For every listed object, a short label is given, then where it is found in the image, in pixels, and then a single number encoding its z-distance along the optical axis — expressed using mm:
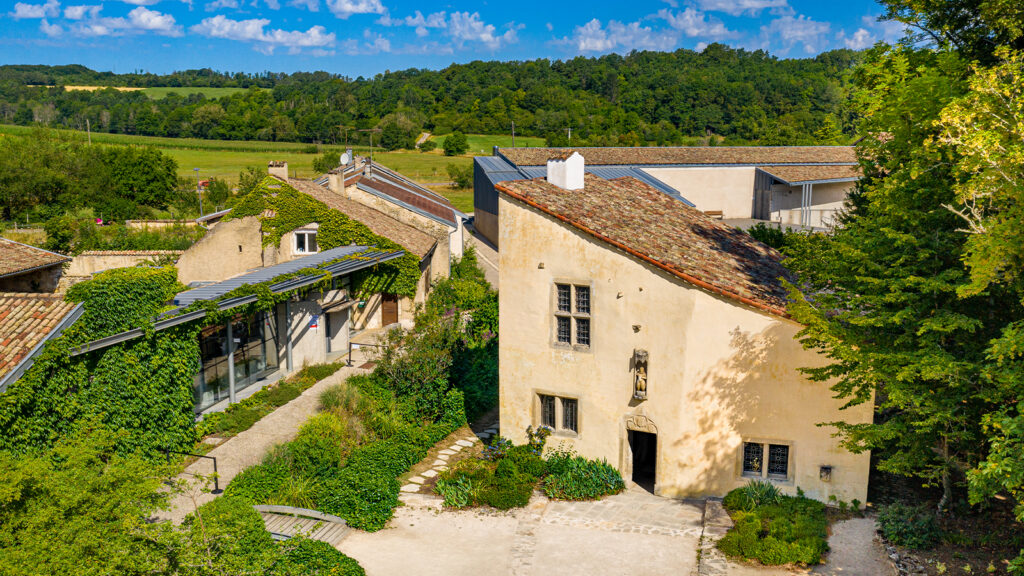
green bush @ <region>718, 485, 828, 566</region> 15109
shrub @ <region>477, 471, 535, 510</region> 18094
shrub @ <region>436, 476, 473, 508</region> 18328
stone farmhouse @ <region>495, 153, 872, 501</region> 17531
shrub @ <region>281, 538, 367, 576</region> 14102
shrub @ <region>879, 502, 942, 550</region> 15445
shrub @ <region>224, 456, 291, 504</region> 17656
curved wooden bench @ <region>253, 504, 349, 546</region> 16125
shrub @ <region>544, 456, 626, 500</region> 18484
